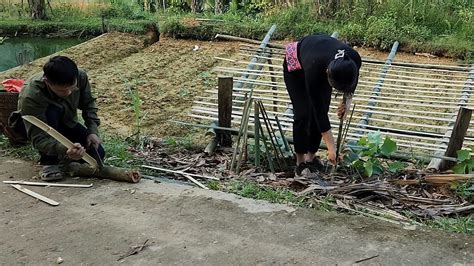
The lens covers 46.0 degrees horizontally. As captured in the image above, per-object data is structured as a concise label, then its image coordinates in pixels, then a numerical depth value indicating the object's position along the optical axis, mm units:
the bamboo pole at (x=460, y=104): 3582
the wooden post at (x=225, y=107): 4266
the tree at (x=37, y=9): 11431
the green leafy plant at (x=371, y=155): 3453
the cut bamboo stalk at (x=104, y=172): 3387
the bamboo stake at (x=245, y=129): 3633
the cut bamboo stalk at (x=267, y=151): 3689
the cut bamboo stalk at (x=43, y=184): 3362
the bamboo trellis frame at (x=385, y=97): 4301
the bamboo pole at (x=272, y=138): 3660
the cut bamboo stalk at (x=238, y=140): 3670
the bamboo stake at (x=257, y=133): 3613
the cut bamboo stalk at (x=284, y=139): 3799
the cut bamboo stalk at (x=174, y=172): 3549
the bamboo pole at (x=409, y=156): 3817
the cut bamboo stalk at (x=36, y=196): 3114
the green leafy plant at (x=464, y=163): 3279
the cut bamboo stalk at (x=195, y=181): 3375
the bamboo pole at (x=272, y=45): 5937
